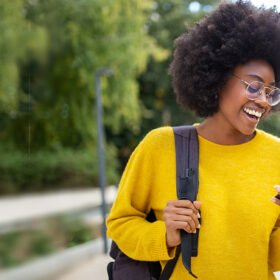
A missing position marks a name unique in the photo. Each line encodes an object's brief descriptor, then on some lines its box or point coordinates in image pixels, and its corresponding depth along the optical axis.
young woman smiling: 1.22
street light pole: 9.66
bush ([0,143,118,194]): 5.98
